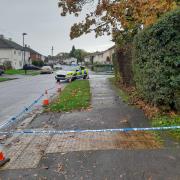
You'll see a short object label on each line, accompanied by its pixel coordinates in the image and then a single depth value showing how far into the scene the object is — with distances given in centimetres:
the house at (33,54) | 6519
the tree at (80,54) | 8573
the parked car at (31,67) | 4610
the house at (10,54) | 4641
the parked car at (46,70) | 3550
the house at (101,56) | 5806
